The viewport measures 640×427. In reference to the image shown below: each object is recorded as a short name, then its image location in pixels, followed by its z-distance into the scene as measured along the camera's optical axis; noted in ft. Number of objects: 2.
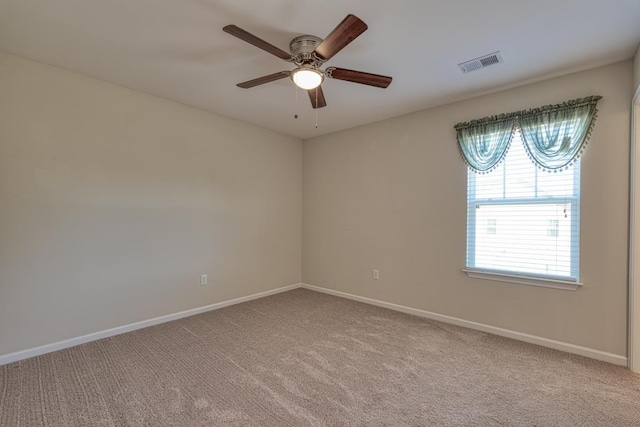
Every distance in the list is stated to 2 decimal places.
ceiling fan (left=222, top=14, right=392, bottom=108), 5.43
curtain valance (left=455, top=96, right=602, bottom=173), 8.16
